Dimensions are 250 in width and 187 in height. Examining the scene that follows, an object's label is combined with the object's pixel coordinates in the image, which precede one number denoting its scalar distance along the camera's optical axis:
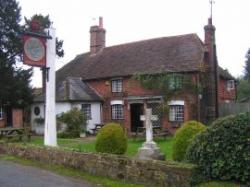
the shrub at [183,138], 13.08
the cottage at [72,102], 34.53
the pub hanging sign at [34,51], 17.72
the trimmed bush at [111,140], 16.11
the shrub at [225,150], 8.92
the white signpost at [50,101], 18.05
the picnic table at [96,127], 32.67
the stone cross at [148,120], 14.21
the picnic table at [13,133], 24.32
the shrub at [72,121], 31.81
